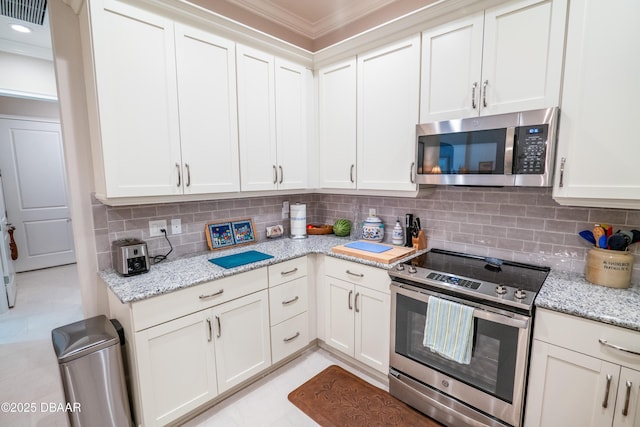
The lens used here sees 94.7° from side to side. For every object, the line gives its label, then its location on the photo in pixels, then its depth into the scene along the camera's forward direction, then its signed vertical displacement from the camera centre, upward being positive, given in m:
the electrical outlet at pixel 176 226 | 2.21 -0.34
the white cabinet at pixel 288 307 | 2.20 -0.99
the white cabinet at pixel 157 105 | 1.62 +0.46
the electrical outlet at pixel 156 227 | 2.11 -0.33
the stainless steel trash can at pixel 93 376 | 1.47 -1.00
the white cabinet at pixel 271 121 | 2.22 +0.48
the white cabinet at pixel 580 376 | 1.25 -0.88
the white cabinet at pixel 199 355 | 1.61 -1.07
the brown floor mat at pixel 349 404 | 1.83 -1.49
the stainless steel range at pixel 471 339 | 1.48 -0.88
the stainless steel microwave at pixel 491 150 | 1.55 +0.17
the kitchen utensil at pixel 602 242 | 1.58 -0.33
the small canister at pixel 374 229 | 2.56 -0.43
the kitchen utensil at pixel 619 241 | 1.52 -0.32
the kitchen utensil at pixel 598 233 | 1.60 -0.29
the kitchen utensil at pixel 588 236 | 1.65 -0.32
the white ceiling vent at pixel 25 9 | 2.44 +1.48
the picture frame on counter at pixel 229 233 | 2.39 -0.45
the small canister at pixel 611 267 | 1.51 -0.46
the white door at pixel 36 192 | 4.38 -0.17
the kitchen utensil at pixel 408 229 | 2.38 -0.40
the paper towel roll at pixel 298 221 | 2.75 -0.38
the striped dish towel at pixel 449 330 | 1.58 -0.83
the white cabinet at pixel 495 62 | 1.53 +0.68
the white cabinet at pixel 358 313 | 2.07 -0.99
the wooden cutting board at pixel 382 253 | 2.06 -0.54
